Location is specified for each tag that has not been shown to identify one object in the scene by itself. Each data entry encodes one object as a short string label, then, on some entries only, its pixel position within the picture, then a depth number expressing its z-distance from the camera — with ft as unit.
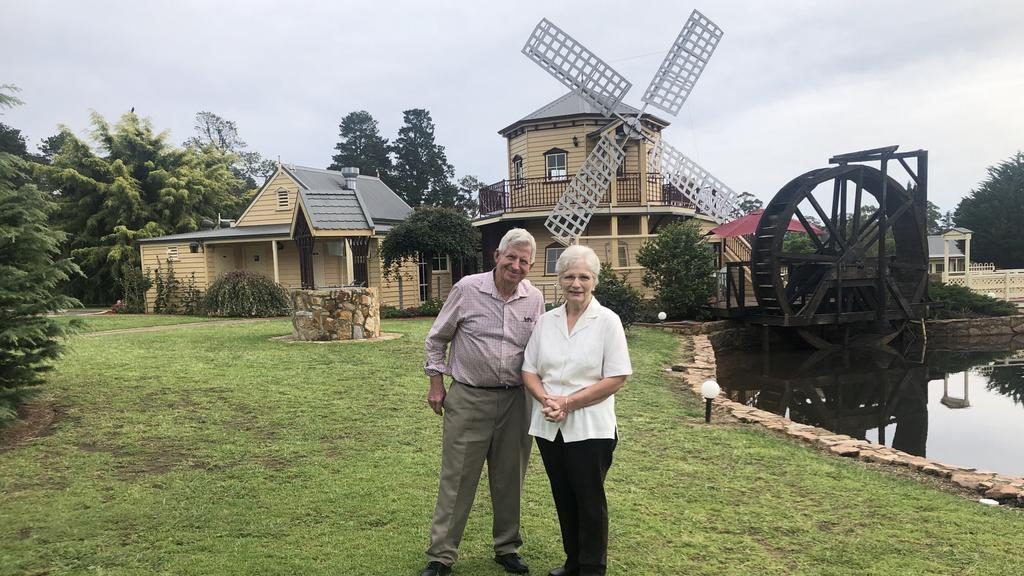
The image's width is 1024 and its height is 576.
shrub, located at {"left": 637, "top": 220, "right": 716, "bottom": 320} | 45.73
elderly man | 9.00
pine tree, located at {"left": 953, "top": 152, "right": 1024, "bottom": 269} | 100.53
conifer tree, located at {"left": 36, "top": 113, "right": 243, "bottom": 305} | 73.20
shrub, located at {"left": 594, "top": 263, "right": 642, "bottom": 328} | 38.19
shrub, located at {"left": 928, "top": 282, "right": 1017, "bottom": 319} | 52.80
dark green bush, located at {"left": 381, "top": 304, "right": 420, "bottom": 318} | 54.44
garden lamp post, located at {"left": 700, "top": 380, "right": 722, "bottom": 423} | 18.52
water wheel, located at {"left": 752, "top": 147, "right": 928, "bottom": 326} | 42.63
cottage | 59.93
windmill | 54.13
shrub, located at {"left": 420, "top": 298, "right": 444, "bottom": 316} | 54.80
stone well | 34.04
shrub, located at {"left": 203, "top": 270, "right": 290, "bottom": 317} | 53.21
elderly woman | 8.26
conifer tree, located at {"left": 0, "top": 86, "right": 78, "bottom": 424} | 16.12
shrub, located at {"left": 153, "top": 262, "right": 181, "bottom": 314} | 60.75
